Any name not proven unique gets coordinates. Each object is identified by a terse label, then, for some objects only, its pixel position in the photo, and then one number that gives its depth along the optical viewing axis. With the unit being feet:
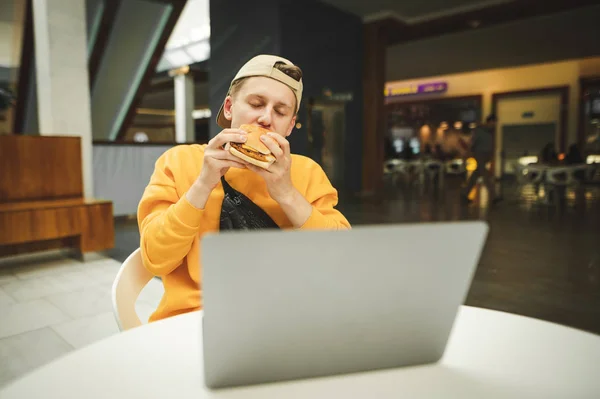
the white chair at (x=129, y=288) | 3.16
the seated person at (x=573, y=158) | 29.81
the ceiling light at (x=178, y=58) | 39.81
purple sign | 56.85
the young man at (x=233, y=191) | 3.09
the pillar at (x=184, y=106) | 37.14
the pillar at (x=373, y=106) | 32.91
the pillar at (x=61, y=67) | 14.51
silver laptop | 1.42
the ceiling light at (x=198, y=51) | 36.52
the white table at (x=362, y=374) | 1.76
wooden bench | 12.54
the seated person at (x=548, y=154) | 33.87
